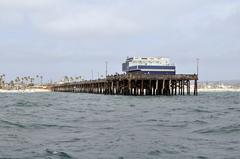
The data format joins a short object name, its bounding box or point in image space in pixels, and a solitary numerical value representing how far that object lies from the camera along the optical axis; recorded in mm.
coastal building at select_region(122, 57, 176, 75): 103312
